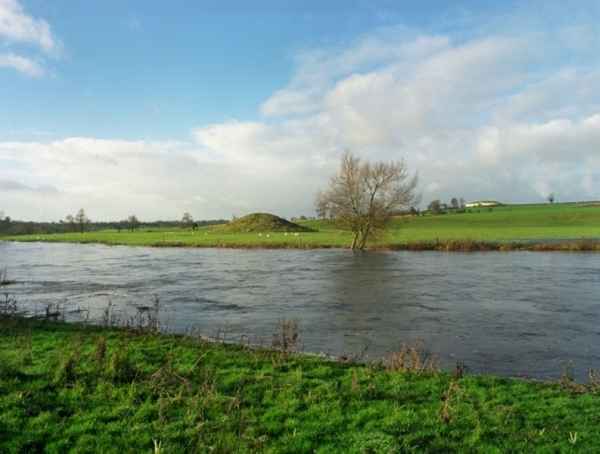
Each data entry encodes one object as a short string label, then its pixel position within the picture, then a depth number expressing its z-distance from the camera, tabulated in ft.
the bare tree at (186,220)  575.38
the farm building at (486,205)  576.61
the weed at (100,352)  29.45
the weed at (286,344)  35.62
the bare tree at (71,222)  505.25
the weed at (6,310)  52.31
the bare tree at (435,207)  465.39
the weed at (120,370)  27.68
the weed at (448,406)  22.22
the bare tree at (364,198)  176.76
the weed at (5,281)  90.06
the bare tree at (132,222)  530.68
